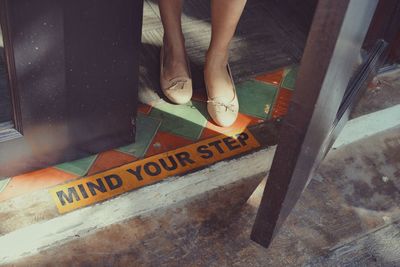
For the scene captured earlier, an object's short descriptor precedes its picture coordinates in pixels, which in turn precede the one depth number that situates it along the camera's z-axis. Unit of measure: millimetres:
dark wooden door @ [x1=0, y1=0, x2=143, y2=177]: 1449
